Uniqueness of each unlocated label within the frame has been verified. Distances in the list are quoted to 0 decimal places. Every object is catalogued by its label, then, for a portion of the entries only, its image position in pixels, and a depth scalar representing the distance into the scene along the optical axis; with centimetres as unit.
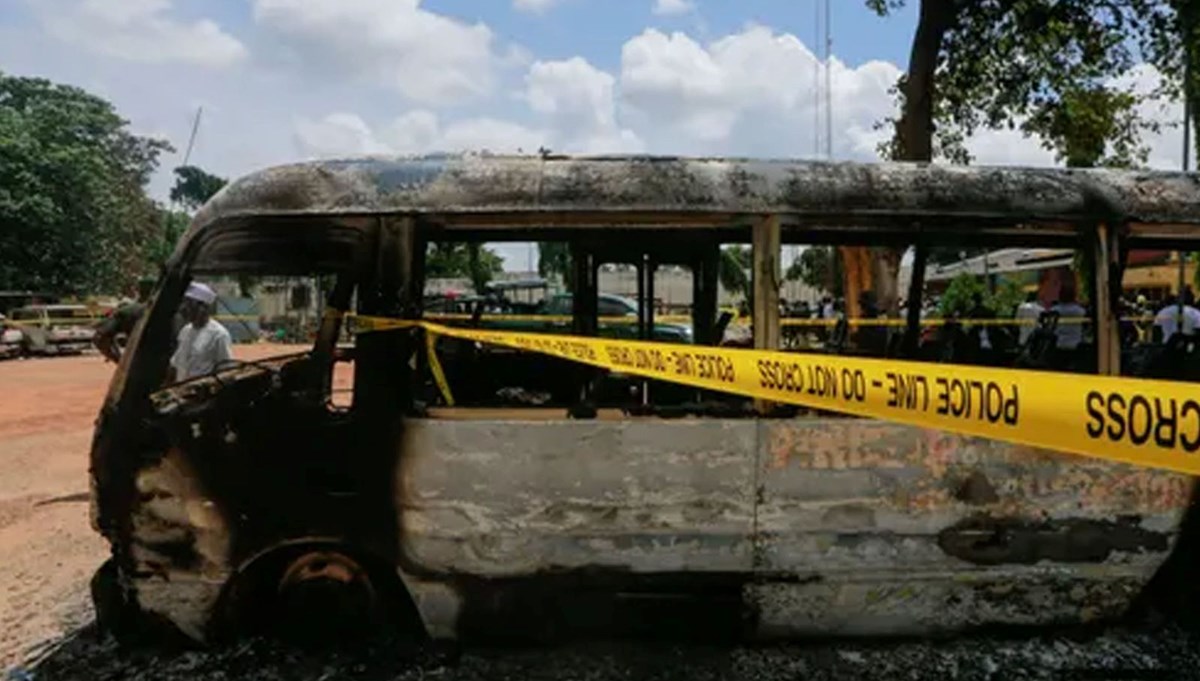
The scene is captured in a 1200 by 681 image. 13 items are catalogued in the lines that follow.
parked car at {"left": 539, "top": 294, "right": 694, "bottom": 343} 475
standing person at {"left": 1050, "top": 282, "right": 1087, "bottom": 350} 403
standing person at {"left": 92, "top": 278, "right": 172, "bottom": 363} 727
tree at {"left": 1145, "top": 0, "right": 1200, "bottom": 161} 977
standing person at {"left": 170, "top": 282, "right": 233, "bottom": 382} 369
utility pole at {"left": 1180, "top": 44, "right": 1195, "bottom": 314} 553
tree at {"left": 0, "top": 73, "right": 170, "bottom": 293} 3291
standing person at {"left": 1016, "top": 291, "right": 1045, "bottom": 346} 506
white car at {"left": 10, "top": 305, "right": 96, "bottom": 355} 2531
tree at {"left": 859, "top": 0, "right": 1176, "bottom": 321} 1045
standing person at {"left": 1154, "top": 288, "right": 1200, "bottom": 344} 529
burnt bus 354
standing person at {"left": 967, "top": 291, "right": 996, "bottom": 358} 464
